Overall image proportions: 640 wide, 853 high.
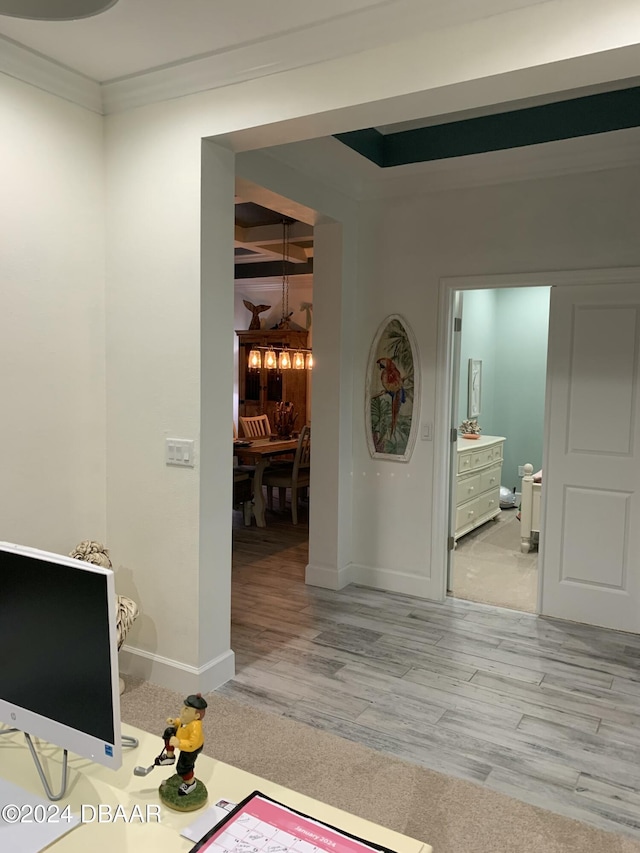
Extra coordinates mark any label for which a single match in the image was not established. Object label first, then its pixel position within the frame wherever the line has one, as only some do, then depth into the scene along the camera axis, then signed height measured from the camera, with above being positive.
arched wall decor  4.36 -0.15
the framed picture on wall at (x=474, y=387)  7.14 -0.18
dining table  6.26 -0.85
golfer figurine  1.26 -0.73
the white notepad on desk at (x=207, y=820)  1.19 -0.85
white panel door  3.75 -0.51
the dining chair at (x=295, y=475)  6.38 -1.07
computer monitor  1.16 -0.53
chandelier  7.68 +0.15
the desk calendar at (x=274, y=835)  1.13 -0.83
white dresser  5.80 -1.04
